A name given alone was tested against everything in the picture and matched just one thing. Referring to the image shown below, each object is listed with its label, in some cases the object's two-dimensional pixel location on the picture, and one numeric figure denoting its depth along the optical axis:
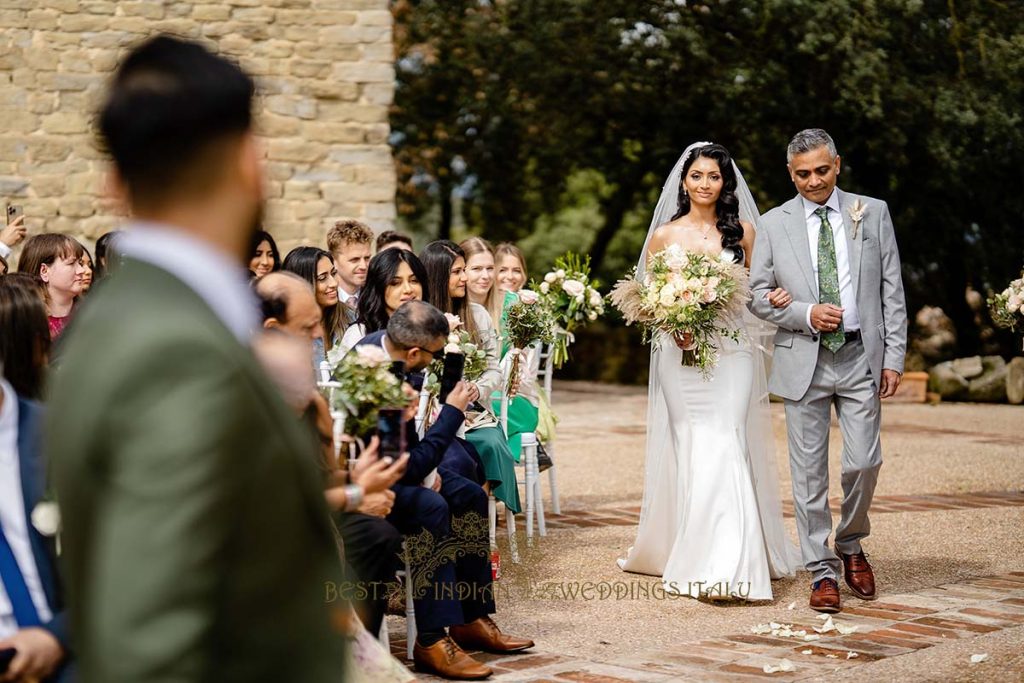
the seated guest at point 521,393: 7.74
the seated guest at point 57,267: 6.37
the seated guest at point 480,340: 6.50
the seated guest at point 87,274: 6.58
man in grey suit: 6.22
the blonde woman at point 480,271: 7.53
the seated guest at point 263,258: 6.60
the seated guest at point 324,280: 6.43
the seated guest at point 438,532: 4.73
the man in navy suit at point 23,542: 2.64
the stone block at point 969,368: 18.22
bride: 6.36
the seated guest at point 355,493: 2.94
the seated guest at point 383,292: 5.60
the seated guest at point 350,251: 7.30
